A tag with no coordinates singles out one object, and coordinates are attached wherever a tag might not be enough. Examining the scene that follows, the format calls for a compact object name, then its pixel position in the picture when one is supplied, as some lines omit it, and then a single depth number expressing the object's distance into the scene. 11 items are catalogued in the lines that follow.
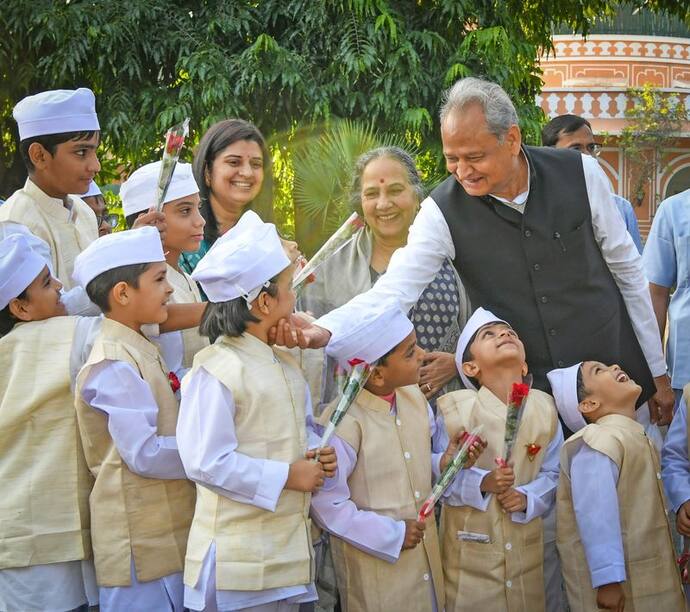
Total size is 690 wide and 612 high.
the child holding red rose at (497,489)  4.11
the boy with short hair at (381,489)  3.83
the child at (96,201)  5.91
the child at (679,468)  4.33
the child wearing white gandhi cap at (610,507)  4.06
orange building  26.00
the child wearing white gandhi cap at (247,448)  3.46
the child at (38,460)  3.77
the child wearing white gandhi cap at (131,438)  3.69
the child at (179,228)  4.33
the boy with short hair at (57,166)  4.36
